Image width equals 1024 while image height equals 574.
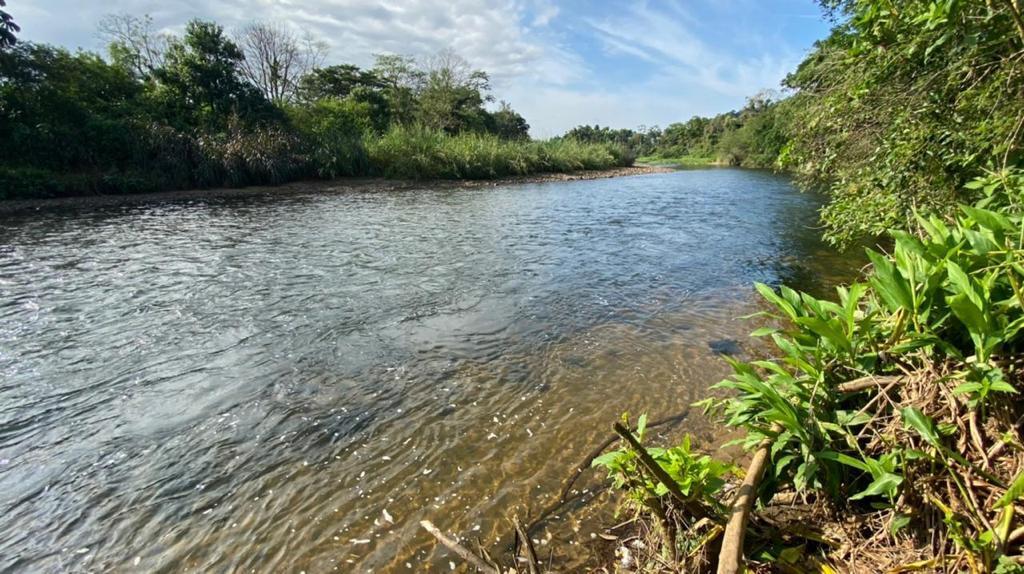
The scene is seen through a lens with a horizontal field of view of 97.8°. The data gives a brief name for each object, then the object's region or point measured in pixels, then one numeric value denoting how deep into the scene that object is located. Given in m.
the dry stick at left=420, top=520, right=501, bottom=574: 1.75
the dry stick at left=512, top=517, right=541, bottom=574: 1.65
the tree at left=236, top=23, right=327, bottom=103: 40.62
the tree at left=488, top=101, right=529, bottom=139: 55.00
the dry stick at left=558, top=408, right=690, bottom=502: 2.94
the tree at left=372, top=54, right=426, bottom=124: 45.97
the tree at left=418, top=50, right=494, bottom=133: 45.19
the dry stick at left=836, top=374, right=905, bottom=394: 1.91
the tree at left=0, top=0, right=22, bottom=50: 17.83
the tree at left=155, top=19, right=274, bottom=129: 23.19
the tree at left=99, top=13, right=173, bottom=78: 29.02
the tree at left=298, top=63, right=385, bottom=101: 45.09
